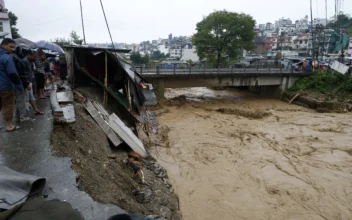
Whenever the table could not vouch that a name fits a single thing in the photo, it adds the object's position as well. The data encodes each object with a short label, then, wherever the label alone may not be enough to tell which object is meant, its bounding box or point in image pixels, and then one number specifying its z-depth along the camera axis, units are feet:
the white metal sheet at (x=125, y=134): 22.67
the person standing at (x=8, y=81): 14.62
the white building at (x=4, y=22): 78.33
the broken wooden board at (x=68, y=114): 18.18
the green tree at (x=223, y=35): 95.35
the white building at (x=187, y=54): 223.92
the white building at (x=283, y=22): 467.44
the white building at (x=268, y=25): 452.35
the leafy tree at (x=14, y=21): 107.22
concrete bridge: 61.87
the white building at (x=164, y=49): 338.85
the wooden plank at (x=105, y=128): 22.07
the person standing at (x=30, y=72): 18.02
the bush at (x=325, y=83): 66.18
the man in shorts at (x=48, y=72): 28.98
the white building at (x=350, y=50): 137.29
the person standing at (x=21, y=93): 16.14
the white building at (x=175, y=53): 286.58
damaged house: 28.07
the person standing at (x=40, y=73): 23.06
